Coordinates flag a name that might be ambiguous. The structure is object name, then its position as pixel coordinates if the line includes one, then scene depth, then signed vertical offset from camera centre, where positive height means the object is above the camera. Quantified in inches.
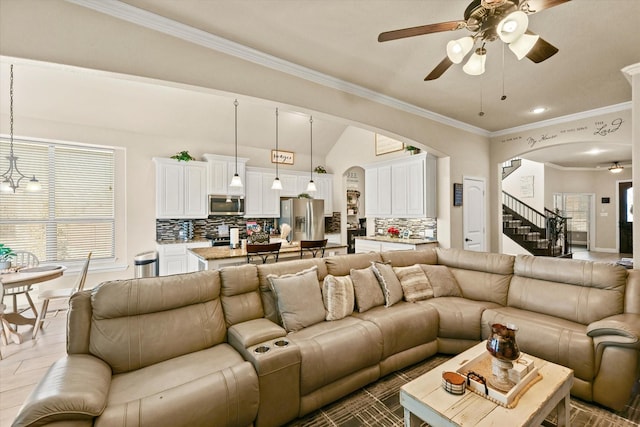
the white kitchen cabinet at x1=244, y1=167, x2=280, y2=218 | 255.3 +18.8
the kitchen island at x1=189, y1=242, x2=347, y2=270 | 135.3 -20.7
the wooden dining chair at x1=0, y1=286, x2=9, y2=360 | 116.4 -52.9
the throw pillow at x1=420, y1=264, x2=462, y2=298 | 127.8 -31.6
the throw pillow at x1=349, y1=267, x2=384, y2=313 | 108.7 -30.5
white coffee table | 54.3 -39.9
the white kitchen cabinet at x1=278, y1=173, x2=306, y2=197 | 275.4 +30.8
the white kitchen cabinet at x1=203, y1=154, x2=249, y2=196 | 231.9 +36.8
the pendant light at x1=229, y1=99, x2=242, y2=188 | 182.7 +22.2
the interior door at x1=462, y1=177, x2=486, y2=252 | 206.7 +1.2
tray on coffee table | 58.1 -38.5
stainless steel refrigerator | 263.7 -2.8
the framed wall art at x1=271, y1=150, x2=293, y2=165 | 280.5 +60.7
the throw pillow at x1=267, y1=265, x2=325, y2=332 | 92.9 -29.7
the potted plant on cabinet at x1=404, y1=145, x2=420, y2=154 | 211.1 +50.8
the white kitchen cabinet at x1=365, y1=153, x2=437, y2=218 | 204.4 +22.1
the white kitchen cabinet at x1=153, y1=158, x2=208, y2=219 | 213.3 +21.3
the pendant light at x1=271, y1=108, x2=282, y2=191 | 202.5 +22.3
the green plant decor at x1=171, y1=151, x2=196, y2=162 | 220.2 +47.1
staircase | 271.9 -16.9
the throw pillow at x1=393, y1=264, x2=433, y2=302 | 120.2 -30.8
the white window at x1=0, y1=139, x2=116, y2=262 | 181.8 +7.9
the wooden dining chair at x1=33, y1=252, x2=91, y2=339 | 133.4 -40.4
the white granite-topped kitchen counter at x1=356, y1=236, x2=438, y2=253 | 200.6 -22.1
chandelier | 144.2 +23.3
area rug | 76.5 -57.8
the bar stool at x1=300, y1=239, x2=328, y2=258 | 153.0 -17.5
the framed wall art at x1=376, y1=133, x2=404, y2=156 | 230.4 +60.1
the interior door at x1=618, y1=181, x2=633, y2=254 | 346.0 -2.3
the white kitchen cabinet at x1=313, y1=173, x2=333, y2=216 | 291.3 +26.9
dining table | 119.0 -28.0
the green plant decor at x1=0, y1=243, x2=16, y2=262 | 138.4 -19.5
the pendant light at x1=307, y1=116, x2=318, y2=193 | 206.1 +58.3
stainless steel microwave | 235.5 +8.8
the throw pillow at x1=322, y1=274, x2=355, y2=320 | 101.4 -31.1
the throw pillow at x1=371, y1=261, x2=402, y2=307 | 114.2 -29.0
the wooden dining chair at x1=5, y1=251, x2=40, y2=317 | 142.9 -27.3
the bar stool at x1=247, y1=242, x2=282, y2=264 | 134.1 -17.2
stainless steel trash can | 178.1 -32.5
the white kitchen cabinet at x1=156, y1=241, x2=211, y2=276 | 202.2 -31.2
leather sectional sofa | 59.8 -36.6
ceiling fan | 64.7 +47.9
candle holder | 62.4 -31.8
